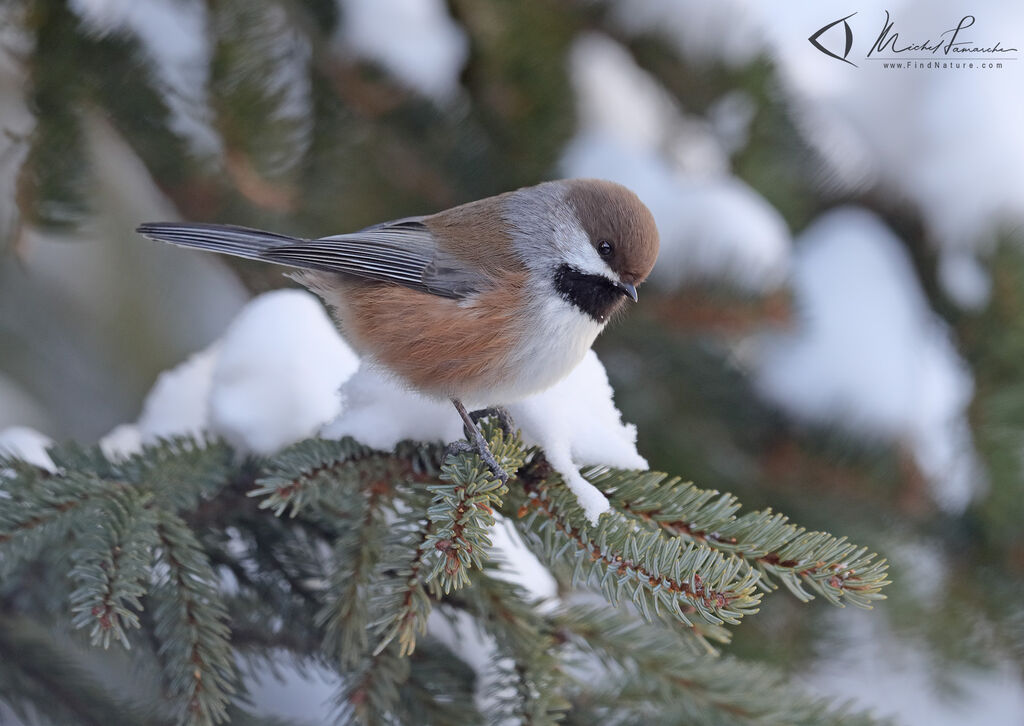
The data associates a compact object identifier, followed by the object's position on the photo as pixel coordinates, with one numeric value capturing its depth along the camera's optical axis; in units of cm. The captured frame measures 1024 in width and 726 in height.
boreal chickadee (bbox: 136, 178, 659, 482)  321
